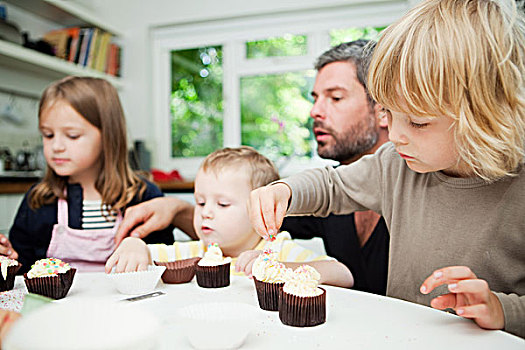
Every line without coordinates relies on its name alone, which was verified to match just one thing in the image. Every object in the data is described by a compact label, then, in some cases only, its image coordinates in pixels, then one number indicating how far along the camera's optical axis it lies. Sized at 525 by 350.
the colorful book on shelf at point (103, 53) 4.23
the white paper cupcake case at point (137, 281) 0.98
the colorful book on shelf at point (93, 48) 4.09
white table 0.71
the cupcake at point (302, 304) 0.79
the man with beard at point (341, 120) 1.94
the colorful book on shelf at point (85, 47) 4.04
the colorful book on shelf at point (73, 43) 3.99
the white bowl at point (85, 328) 0.48
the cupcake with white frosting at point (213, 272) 1.07
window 4.21
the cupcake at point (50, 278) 0.97
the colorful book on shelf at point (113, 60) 4.44
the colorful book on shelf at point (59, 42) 3.93
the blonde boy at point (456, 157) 0.92
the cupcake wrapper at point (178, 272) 1.10
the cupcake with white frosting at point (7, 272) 1.02
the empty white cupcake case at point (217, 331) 0.66
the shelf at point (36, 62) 3.27
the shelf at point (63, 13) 3.82
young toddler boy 1.46
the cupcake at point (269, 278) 0.89
